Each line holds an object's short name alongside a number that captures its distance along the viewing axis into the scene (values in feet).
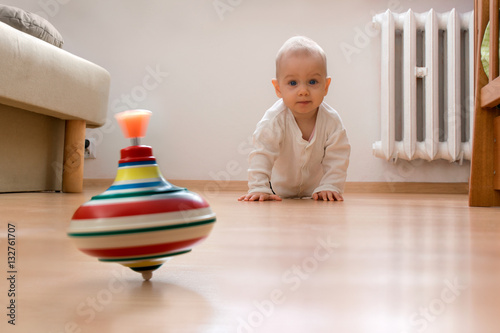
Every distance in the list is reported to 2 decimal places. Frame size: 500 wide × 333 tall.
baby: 4.84
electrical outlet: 8.73
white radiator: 7.64
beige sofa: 5.36
